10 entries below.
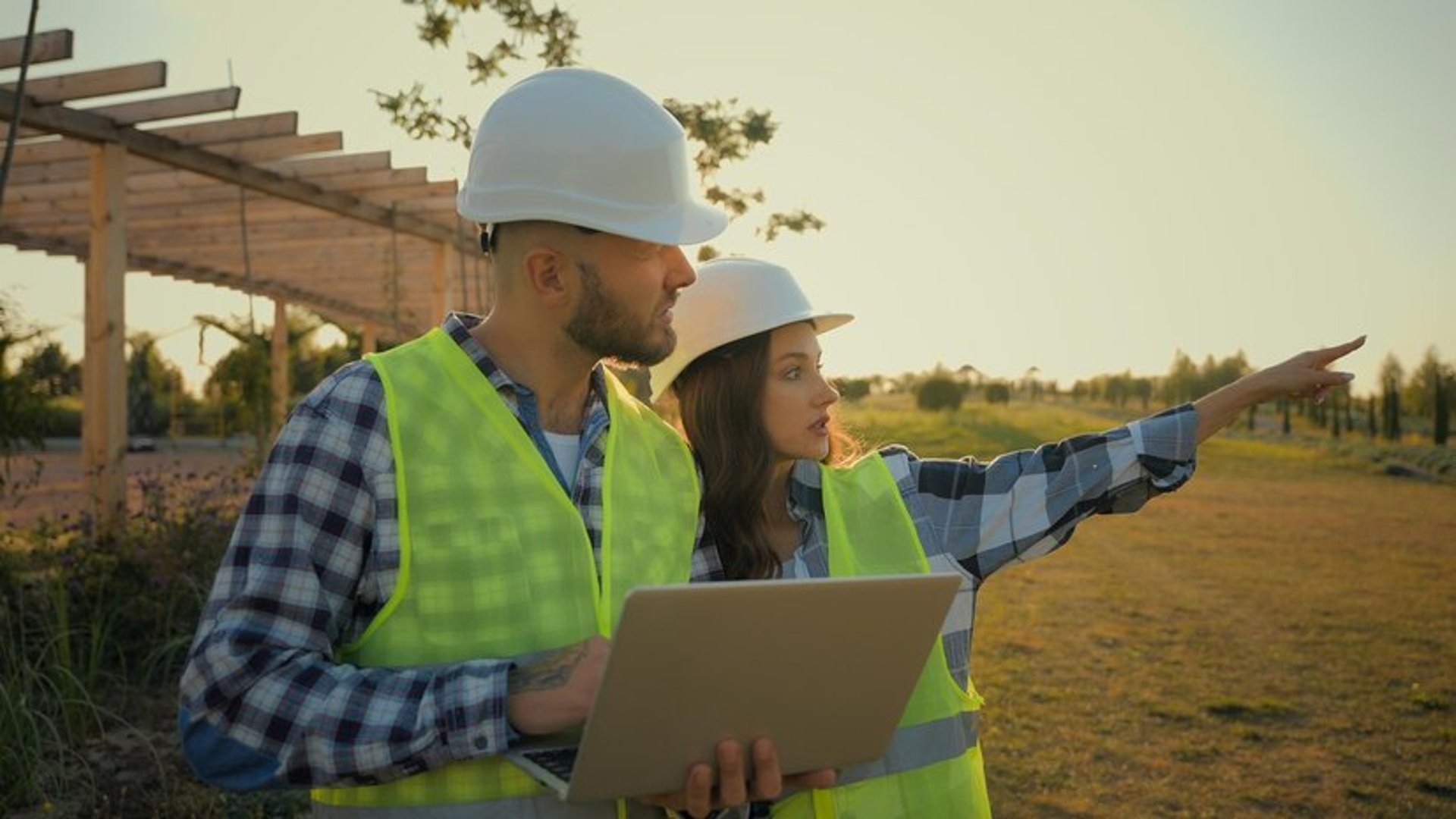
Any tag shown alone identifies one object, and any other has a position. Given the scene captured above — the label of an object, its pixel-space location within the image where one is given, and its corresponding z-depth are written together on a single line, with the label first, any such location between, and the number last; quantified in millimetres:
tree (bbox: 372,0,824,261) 6066
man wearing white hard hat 1674
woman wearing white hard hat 2375
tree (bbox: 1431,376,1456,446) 20891
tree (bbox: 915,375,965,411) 31422
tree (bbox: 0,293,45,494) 6605
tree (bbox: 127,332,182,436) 24328
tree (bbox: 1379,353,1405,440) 23672
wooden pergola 7336
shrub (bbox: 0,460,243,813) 4348
